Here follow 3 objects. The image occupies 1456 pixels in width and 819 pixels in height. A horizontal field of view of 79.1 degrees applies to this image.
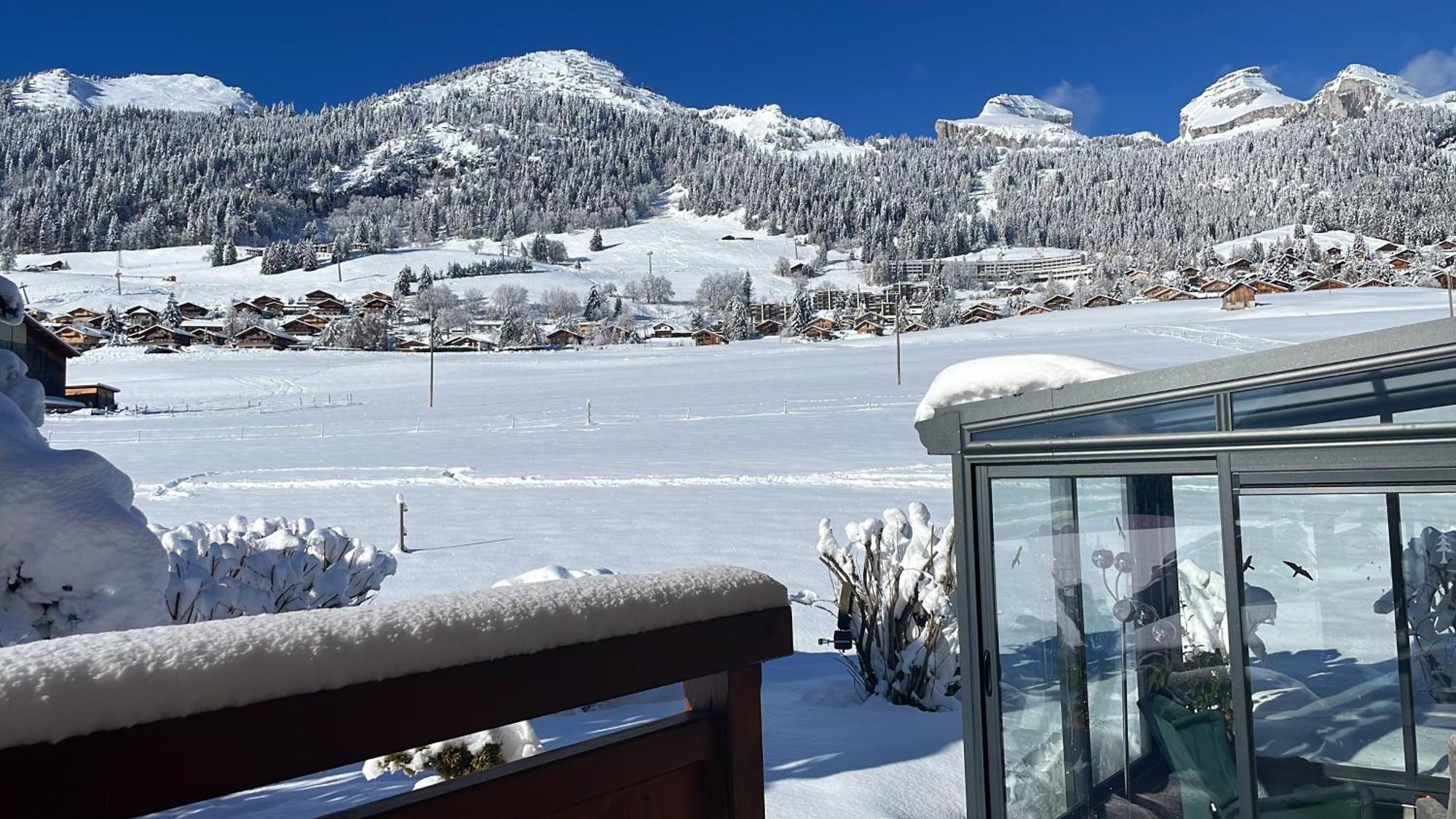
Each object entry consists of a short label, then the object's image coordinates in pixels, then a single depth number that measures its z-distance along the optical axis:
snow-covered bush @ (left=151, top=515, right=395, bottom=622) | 6.22
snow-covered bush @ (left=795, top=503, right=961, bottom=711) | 5.54
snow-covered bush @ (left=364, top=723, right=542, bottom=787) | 3.37
